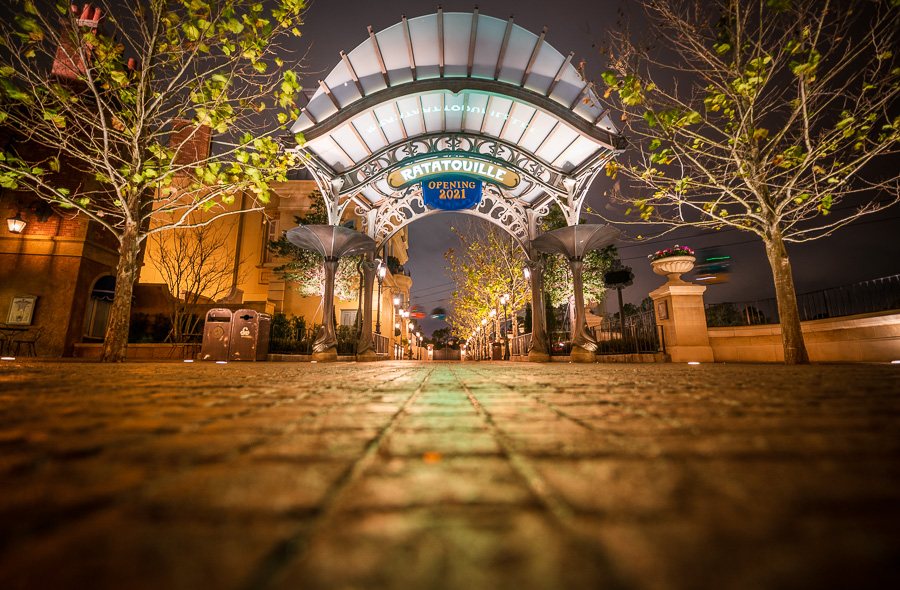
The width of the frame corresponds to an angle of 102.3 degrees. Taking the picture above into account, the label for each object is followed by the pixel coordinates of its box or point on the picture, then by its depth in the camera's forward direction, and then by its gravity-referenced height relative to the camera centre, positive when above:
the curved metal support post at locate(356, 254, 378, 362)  11.39 +0.65
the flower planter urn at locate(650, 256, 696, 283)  10.12 +2.33
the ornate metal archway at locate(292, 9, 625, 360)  9.27 +6.36
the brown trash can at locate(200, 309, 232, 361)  10.62 +0.28
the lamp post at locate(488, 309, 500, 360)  21.92 +1.35
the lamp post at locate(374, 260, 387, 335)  13.28 +2.86
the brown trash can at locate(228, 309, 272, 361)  10.73 +0.41
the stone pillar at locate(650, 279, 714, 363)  9.69 +0.66
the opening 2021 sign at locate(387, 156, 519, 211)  10.83 +5.04
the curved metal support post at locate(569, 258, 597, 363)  9.78 +0.40
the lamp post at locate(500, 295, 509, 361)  19.82 +2.17
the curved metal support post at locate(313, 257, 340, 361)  10.52 +0.61
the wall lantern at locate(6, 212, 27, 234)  13.02 +4.44
